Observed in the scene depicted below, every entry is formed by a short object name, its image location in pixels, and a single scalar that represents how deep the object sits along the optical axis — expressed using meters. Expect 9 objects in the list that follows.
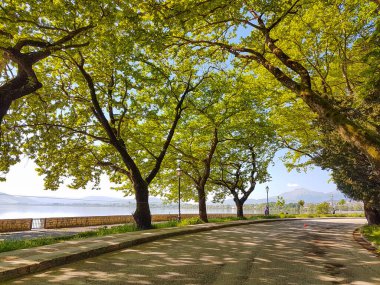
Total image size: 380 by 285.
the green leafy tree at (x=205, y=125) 21.67
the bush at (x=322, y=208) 55.80
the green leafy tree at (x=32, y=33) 10.70
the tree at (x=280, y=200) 42.22
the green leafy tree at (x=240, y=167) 30.97
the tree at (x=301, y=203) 64.41
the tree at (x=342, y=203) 78.00
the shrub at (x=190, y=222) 21.39
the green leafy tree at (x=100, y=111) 17.23
